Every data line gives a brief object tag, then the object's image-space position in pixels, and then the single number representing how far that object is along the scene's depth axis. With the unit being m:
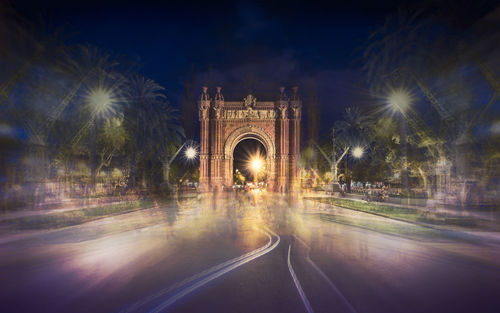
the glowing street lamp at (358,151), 43.03
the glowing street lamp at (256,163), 101.31
